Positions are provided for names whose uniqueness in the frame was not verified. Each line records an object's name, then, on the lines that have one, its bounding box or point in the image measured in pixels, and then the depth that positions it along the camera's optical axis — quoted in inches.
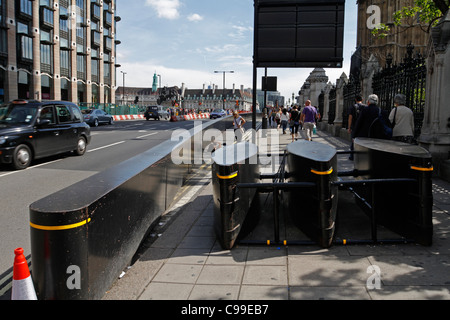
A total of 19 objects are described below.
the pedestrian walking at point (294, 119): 752.8
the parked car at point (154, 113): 1914.4
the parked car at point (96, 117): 1259.8
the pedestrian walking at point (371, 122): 325.8
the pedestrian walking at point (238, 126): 610.9
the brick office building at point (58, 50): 1833.2
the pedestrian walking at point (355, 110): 434.9
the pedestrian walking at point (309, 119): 620.7
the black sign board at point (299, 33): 373.1
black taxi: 404.2
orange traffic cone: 111.7
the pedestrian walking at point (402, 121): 329.1
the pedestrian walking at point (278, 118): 1160.8
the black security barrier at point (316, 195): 178.1
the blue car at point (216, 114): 2465.6
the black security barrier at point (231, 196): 178.9
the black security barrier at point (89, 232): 119.3
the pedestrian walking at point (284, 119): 1001.5
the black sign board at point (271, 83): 609.7
